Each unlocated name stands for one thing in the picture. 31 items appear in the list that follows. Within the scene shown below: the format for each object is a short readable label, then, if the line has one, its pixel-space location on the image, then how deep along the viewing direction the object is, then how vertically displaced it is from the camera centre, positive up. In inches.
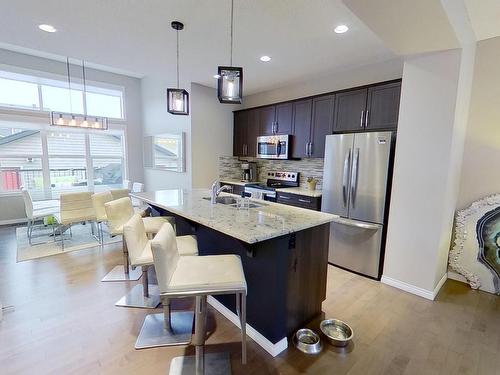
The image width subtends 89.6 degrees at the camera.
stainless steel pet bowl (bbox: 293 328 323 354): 74.5 -56.2
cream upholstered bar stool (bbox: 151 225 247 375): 56.3 -29.0
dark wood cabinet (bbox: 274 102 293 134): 168.2 +25.5
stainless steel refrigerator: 115.2 -18.2
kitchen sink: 110.0 -20.0
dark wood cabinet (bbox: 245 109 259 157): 190.7 +18.4
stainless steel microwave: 169.2 +6.8
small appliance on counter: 207.0 -13.4
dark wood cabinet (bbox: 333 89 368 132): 130.9 +25.3
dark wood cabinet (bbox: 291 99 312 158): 157.6 +18.4
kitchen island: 70.6 -32.2
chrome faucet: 100.6 -14.9
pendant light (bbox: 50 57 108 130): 159.5 +20.0
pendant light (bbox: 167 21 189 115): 105.2 +21.8
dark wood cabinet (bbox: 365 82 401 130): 118.6 +25.3
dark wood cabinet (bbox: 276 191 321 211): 144.6 -26.3
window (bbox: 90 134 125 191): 231.4 -7.6
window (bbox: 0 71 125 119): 189.0 +45.1
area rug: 143.1 -58.3
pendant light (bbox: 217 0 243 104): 79.5 +22.8
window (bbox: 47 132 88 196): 211.6 -9.5
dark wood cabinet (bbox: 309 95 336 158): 145.6 +20.3
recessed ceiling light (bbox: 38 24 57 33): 105.4 +51.8
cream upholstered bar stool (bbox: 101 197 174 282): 104.0 -29.2
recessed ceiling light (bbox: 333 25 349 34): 97.7 +50.6
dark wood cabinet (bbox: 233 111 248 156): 200.4 +18.3
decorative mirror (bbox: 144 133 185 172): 193.5 +1.1
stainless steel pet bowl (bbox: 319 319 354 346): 76.0 -55.6
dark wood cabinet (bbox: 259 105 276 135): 178.9 +26.2
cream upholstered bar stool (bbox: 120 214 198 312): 73.7 -30.6
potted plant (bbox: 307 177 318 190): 163.9 -17.5
